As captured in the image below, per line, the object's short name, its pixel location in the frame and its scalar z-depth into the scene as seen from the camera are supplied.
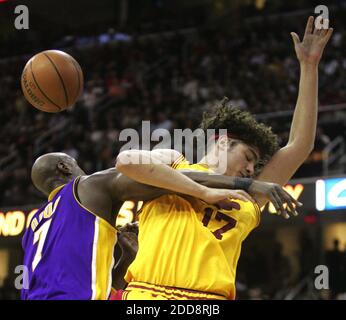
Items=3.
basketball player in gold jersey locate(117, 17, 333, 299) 3.15
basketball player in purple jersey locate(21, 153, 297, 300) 3.55
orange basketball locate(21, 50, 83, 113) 5.08
